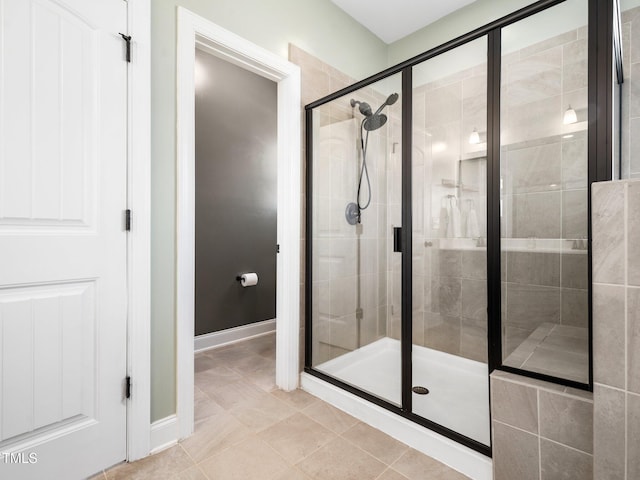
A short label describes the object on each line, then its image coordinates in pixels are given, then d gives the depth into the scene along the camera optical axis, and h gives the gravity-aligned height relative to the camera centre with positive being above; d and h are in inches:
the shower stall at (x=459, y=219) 47.0 +4.3
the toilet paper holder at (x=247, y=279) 118.2 -14.5
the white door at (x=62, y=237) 45.1 +0.4
